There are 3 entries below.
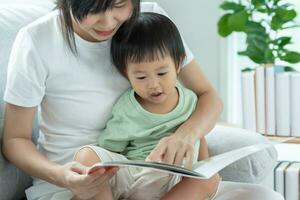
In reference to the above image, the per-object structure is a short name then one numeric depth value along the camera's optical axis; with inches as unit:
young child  64.2
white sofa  69.1
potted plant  94.8
